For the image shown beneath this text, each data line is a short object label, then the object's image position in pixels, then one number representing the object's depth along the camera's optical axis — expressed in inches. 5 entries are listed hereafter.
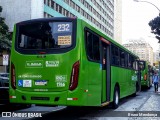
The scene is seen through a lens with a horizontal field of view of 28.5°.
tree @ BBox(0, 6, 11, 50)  1492.4
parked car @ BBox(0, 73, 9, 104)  435.8
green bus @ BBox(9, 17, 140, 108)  357.1
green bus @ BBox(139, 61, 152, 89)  1138.7
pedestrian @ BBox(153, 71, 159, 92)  1017.2
